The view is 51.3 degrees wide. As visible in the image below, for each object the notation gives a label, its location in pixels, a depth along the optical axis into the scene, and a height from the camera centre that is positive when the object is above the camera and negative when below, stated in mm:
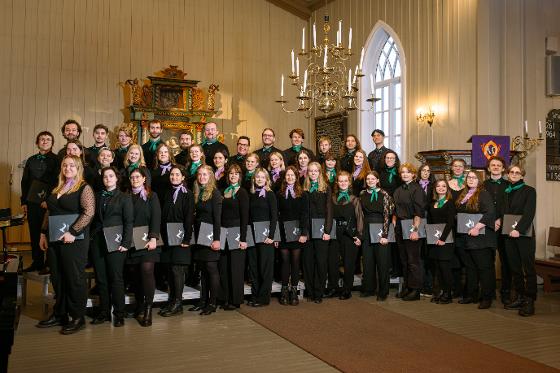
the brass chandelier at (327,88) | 6773 +1442
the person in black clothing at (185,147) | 6336 +565
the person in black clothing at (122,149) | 6168 +521
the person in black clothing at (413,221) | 6277 -236
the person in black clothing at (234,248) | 5695 -476
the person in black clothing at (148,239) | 5059 -359
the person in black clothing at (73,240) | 4676 -341
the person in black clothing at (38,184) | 5836 +138
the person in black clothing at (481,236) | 5906 -377
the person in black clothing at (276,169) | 6285 +324
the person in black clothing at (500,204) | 6020 -54
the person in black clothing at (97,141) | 5910 +581
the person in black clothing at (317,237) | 6133 -391
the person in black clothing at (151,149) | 6264 +542
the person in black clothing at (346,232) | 6289 -361
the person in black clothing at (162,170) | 5785 +285
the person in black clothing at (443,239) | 6105 -417
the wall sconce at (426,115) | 9297 +1349
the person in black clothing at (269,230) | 5875 -317
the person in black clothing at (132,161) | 5465 +350
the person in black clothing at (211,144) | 6750 +641
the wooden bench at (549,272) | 7086 -894
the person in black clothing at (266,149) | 6797 +599
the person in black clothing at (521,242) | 5730 -427
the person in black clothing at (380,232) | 6297 -326
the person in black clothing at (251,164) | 6074 +360
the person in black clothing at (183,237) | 5387 -348
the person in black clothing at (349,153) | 7008 +551
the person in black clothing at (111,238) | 4922 -352
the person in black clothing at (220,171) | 6158 +293
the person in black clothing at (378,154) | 6949 +552
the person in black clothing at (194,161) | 6012 +387
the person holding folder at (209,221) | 5508 -215
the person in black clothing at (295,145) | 7016 +654
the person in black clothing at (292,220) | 6035 -265
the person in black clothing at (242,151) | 6832 +558
